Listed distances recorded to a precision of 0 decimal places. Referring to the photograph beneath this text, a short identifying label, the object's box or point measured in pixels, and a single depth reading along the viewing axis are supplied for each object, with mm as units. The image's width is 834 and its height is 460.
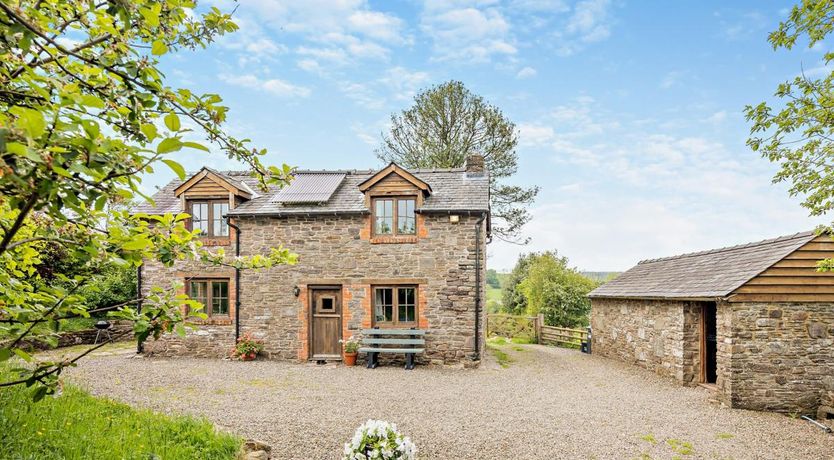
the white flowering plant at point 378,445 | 4496
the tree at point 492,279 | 49969
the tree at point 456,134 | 21844
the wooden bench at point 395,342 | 11766
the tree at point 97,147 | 1329
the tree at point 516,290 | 26000
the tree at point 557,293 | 22000
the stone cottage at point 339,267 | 12211
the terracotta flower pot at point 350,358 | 12258
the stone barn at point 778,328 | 8539
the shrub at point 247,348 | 12578
